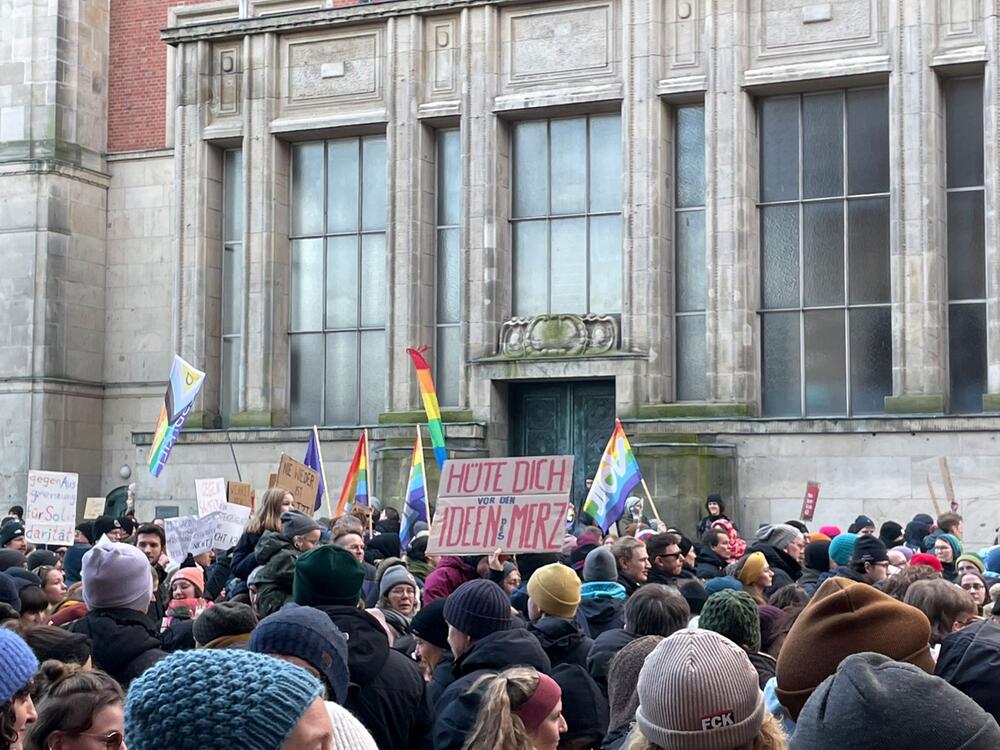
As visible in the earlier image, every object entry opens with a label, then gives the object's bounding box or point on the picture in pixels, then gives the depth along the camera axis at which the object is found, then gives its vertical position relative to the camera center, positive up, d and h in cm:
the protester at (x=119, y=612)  711 -81
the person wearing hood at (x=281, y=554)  866 -70
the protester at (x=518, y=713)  506 -92
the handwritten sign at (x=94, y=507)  2447 -112
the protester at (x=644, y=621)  737 -86
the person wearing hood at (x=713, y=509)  2004 -100
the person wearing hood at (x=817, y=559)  1244 -97
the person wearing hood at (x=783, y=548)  1275 -92
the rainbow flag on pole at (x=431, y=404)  2119 +40
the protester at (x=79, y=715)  496 -87
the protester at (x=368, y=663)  639 -92
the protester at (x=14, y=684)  471 -73
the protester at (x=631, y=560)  1062 -83
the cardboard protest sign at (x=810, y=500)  2205 -91
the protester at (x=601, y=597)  905 -93
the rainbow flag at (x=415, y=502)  1694 -75
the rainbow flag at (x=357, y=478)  2042 -56
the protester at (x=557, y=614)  734 -86
